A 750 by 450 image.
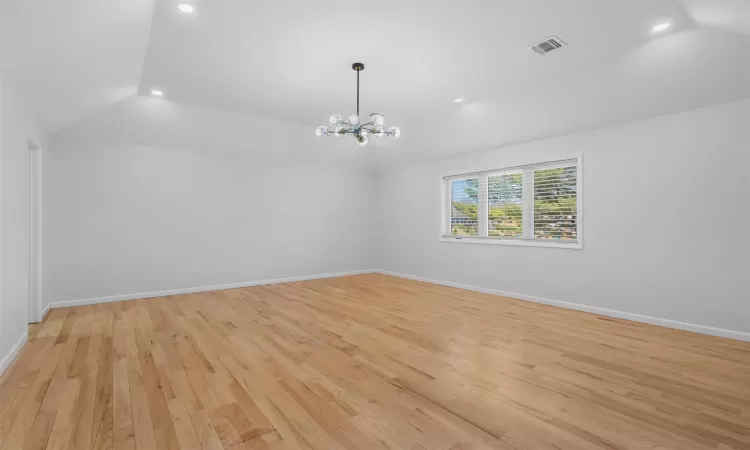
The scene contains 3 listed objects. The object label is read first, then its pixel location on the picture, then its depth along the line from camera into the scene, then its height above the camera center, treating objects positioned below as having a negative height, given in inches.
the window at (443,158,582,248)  201.6 +10.9
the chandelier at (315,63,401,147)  155.6 +43.3
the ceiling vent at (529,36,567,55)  132.2 +67.2
